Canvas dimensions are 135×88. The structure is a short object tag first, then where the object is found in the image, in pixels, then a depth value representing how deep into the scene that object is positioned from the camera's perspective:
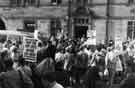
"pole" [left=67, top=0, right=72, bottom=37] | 31.25
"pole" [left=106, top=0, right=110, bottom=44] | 30.44
